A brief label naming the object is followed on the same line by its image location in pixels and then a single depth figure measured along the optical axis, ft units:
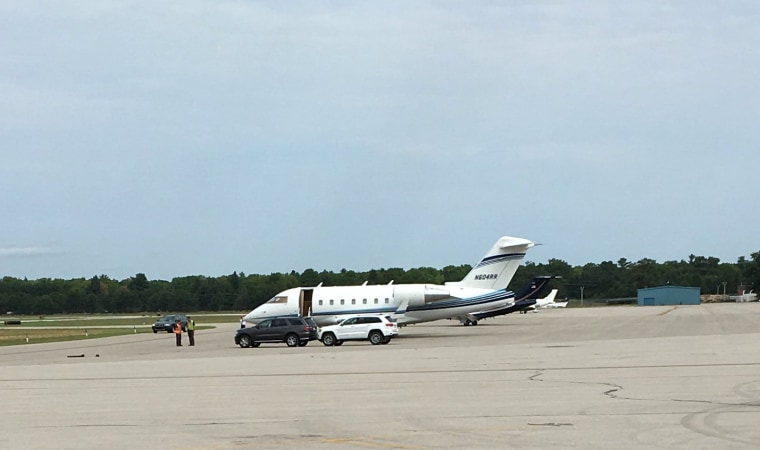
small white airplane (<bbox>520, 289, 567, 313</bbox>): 462.48
